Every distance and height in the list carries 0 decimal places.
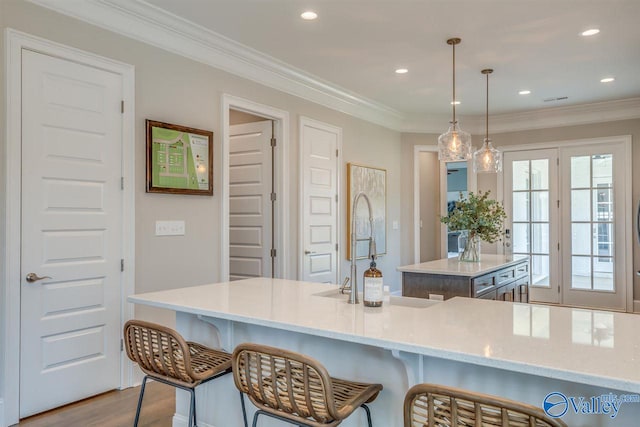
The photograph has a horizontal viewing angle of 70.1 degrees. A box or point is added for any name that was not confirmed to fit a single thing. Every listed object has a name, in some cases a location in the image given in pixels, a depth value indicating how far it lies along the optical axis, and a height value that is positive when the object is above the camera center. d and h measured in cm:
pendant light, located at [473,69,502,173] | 423 +52
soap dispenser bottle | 196 -31
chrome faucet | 201 -21
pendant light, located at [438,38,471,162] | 354 +55
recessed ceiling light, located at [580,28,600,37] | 351 +142
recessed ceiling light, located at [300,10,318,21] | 318 +142
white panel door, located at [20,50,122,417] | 264 -10
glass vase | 415 -31
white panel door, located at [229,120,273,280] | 452 +15
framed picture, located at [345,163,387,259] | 546 +16
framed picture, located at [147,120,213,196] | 326 +43
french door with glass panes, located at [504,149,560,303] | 617 +1
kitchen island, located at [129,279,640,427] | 133 -41
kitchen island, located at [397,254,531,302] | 346 -52
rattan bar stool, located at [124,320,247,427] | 184 -61
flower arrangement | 402 -5
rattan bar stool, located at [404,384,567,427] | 116 -53
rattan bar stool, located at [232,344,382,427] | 149 -60
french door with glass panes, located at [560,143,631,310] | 577 -15
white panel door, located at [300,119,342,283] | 476 +16
